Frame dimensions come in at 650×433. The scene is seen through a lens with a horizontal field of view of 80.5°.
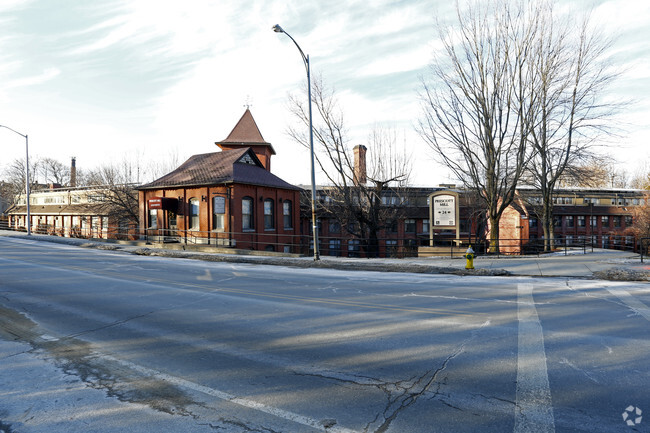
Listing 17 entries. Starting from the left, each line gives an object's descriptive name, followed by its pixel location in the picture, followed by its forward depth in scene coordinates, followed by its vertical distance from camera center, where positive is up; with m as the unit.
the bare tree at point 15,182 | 79.06 +9.59
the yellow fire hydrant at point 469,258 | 14.77 -1.51
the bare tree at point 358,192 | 28.34 +2.21
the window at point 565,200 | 55.77 +2.66
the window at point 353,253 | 43.16 -3.66
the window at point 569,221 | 54.56 -0.41
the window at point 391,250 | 38.59 -3.03
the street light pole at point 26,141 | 34.19 +7.68
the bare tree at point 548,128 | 21.16 +5.41
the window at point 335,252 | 44.28 -3.53
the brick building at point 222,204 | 26.59 +1.41
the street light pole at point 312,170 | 17.89 +2.50
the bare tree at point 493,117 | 21.22 +5.88
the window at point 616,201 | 57.94 +2.50
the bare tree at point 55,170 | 99.12 +14.49
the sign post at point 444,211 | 20.45 +0.50
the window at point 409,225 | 47.41 -0.64
